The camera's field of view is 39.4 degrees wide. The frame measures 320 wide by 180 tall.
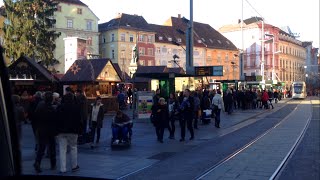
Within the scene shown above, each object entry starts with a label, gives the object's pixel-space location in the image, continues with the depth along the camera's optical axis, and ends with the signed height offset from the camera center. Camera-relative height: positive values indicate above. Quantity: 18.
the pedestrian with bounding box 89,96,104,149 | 13.77 -0.87
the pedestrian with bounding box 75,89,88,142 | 12.40 -0.38
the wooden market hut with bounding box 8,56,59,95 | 23.38 +0.75
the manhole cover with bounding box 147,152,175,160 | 12.00 -1.89
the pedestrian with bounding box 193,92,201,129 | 18.65 -0.89
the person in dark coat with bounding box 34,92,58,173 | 9.66 -0.77
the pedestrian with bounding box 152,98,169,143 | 15.22 -1.02
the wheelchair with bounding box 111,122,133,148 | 13.79 -1.48
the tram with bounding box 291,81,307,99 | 68.56 -0.66
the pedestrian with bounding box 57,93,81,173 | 9.61 -0.84
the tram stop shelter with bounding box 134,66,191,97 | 22.38 +0.44
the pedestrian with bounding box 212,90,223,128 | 20.70 -0.95
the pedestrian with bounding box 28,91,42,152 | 12.35 -0.40
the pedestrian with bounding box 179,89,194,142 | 15.66 -0.89
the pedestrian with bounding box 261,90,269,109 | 37.83 -1.01
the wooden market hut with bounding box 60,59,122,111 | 28.66 +0.64
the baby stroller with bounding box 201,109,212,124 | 22.36 -1.43
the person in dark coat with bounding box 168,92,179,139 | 16.39 -0.88
